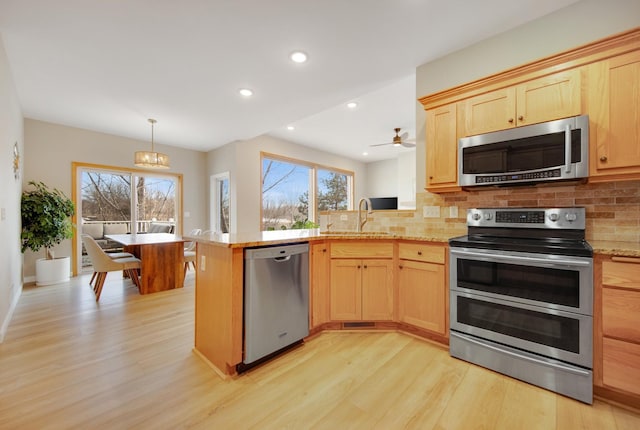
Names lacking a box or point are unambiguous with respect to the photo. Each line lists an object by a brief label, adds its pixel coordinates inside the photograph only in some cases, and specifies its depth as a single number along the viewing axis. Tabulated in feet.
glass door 16.44
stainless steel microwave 5.67
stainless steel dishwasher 6.05
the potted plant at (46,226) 12.80
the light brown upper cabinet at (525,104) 5.85
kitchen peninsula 5.96
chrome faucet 9.16
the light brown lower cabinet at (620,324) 4.73
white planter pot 13.42
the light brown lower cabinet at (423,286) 7.12
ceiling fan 16.09
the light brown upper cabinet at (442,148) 7.47
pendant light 13.44
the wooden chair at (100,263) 11.29
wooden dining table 12.23
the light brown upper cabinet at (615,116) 5.29
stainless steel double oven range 5.18
